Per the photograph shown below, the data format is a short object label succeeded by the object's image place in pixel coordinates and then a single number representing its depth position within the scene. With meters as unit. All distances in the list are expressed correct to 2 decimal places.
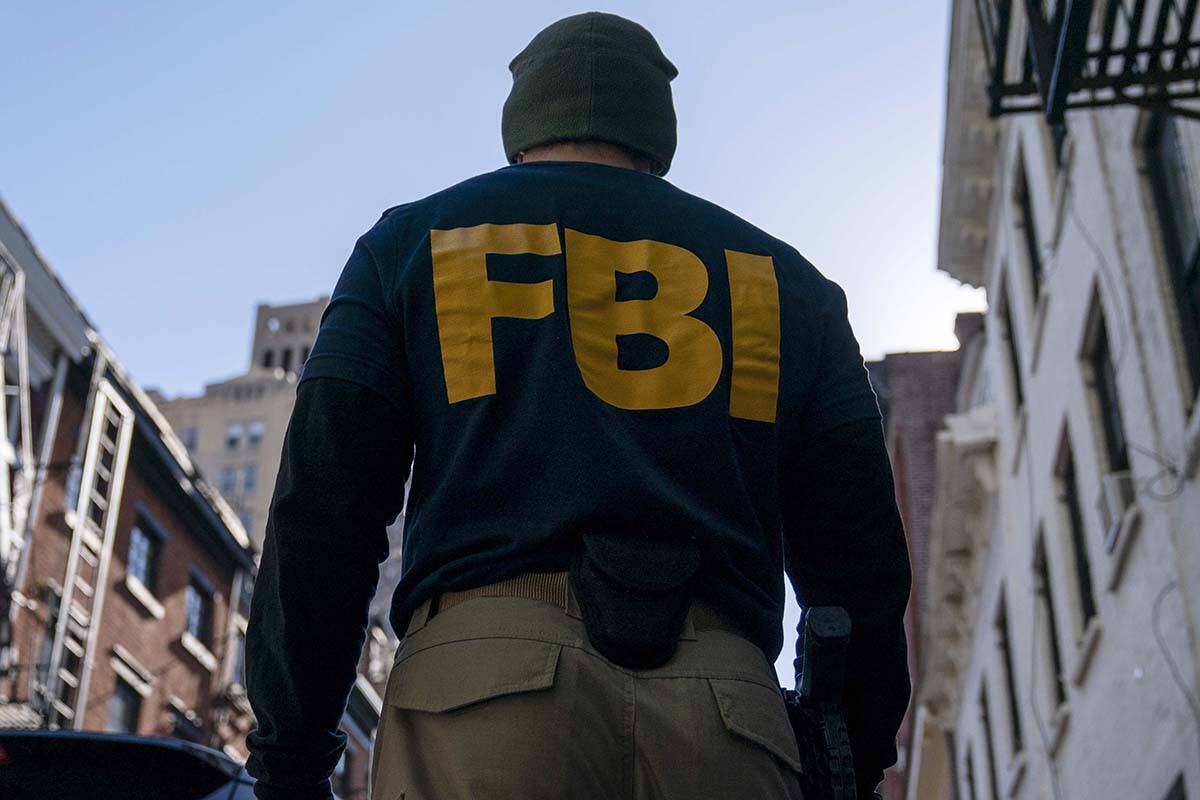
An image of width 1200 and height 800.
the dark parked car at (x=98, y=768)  3.77
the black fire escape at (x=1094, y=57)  8.73
